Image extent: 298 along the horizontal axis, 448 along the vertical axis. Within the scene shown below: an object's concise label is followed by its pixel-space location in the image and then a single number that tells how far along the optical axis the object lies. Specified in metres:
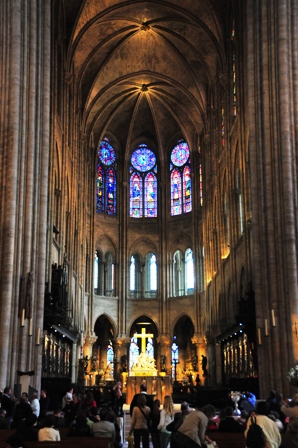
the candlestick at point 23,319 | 21.46
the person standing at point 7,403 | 15.75
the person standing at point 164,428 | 13.25
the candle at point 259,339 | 23.33
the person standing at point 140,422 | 12.93
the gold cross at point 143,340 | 32.69
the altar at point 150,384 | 29.12
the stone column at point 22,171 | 21.39
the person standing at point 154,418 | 13.93
